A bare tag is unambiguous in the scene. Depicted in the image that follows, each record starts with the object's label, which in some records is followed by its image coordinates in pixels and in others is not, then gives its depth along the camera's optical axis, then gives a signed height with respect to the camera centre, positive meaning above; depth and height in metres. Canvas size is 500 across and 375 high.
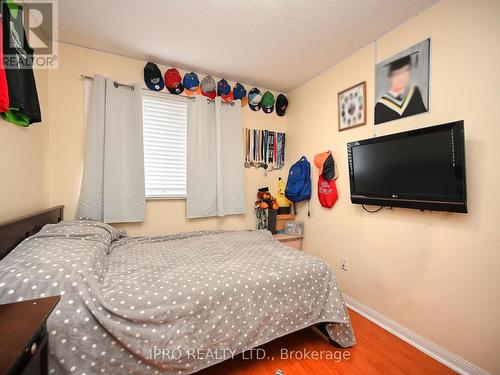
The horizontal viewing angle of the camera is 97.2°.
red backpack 2.52 -0.04
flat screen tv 1.45 +0.15
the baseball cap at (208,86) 2.72 +1.29
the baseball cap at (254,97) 3.03 +1.28
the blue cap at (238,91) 2.93 +1.32
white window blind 2.54 +0.55
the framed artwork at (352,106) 2.21 +0.86
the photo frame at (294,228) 3.01 -0.54
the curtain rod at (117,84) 2.24 +1.15
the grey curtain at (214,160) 2.69 +0.38
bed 1.02 -0.61
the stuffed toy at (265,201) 3.01 -0.16
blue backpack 2.86 +0.09
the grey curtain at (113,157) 2.21 +0.36
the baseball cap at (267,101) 3.12 +1.26
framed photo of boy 1.74 +0.89
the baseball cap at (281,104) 3.25 +1.27
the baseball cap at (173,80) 2.52 +1.27
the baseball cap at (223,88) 2.81 +1.31
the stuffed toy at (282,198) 3.13 -0.12
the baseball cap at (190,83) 2.63 +1.29
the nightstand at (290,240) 2.90 -0.67
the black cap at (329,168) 2.53 +0.24
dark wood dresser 0.58 -0.41
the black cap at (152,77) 2.42 +1.27
